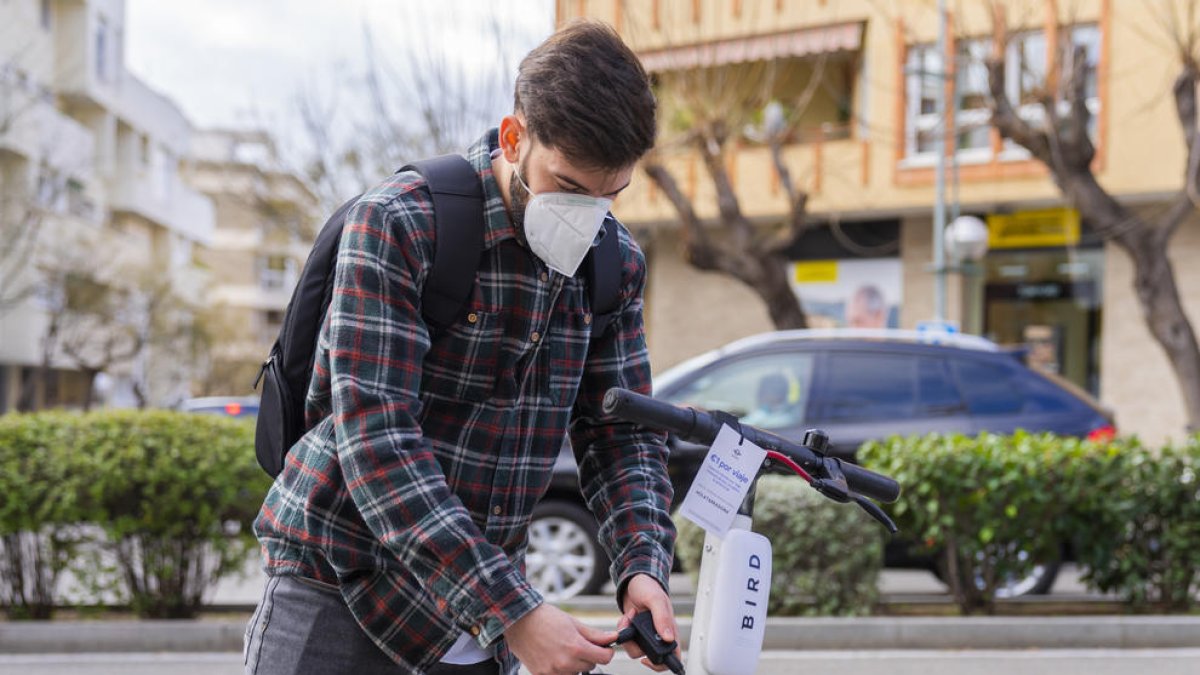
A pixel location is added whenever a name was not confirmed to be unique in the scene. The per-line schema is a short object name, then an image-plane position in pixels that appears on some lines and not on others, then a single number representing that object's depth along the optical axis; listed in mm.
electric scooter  1831
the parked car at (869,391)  8711
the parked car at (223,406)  15477
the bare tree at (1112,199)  13156
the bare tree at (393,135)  18656
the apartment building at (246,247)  25047
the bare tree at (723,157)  16875
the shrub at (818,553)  7305
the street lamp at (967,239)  16844
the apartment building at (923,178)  18422
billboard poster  21016
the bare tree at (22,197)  28023
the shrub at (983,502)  7238
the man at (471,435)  1791
